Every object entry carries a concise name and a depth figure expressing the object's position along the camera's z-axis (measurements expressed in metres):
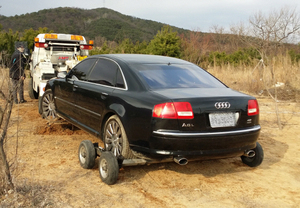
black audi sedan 3.74
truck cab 9.71
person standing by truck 9.28
